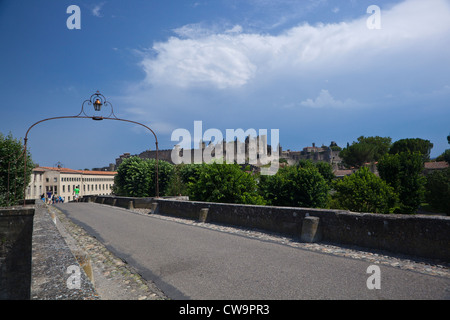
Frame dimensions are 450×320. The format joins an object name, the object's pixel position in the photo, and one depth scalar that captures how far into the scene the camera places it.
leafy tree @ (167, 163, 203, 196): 33.88
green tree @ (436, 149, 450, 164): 62.88
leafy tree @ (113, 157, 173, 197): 32.00
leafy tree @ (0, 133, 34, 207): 22.03
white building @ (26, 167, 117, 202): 60.52
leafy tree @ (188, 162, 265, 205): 14.93
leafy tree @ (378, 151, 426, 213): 29.47
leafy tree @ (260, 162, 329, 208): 21.94
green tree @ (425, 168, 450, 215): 35.56
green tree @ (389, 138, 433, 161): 65.69
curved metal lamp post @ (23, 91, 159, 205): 15.91
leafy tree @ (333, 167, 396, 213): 19.33
